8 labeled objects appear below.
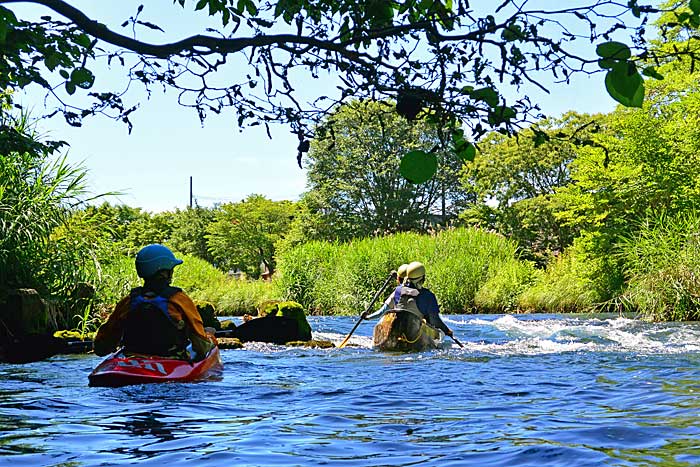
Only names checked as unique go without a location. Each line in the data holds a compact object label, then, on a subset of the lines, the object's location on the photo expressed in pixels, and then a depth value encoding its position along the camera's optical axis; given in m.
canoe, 12.13
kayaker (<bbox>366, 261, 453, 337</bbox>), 12.33
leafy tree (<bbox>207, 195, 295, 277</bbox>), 55.25
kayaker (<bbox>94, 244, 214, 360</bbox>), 7.43
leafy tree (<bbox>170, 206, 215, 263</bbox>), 60.06
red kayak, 7.39
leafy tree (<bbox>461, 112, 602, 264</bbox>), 40.31
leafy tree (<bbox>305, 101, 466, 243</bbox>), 48.56
